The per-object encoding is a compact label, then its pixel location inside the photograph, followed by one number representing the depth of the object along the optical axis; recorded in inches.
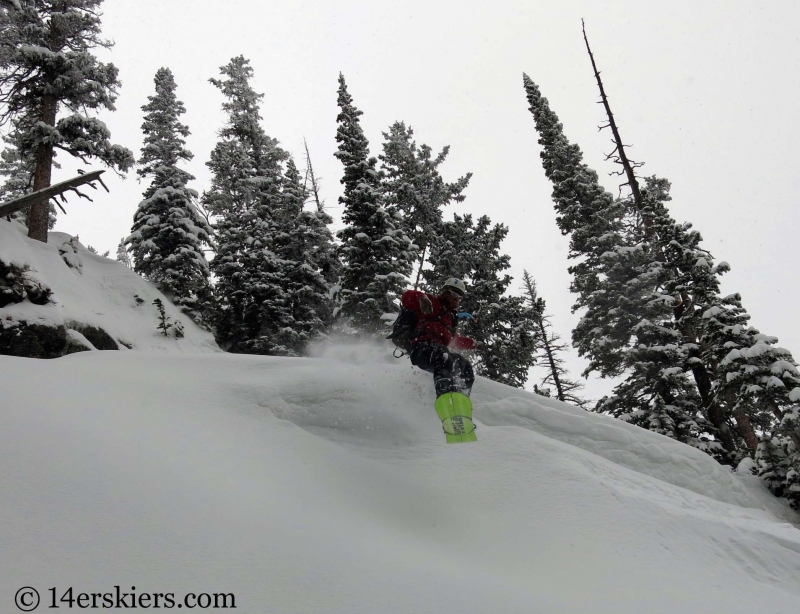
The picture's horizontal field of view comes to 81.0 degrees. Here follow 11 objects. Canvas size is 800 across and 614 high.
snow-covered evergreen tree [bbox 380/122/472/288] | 933.8
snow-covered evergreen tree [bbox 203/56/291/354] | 926.4
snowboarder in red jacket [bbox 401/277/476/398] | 260.5
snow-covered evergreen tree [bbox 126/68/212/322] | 864.3
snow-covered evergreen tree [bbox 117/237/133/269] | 1766.7
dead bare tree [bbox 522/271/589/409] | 1083.3
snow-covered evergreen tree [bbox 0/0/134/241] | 674.8
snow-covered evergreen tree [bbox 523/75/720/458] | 589.9
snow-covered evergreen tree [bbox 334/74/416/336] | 761.6
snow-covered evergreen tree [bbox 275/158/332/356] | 926.4
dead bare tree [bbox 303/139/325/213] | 1109.1
